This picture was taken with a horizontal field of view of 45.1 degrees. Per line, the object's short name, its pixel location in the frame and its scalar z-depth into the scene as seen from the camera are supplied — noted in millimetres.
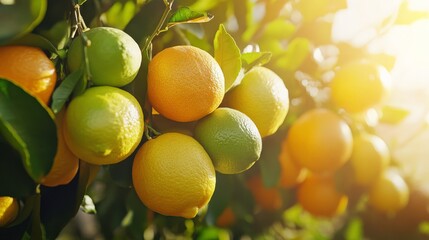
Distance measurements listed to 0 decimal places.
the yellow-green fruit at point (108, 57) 658
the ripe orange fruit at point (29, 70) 639
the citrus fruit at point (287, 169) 1326
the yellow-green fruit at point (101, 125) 624
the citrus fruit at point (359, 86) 1269
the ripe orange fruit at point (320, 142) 1210
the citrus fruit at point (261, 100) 823
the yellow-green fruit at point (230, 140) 739
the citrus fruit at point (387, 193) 1529
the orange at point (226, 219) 1432
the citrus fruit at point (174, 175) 697
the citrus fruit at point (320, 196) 1449
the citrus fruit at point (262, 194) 1463
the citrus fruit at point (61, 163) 672
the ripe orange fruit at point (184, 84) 721
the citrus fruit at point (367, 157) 1381
